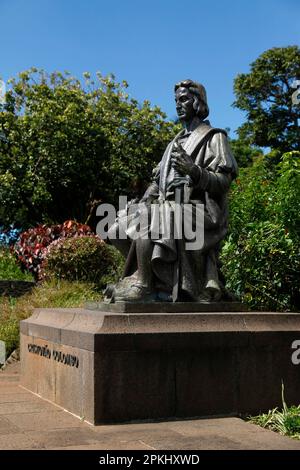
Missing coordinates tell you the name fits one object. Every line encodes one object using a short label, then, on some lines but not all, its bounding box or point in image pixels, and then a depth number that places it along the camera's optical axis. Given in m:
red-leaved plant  16.94
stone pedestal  5.66
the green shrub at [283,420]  5.54
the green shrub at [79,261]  13.90
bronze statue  6.42
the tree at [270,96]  28.69
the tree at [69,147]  23.45
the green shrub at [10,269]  17.18
